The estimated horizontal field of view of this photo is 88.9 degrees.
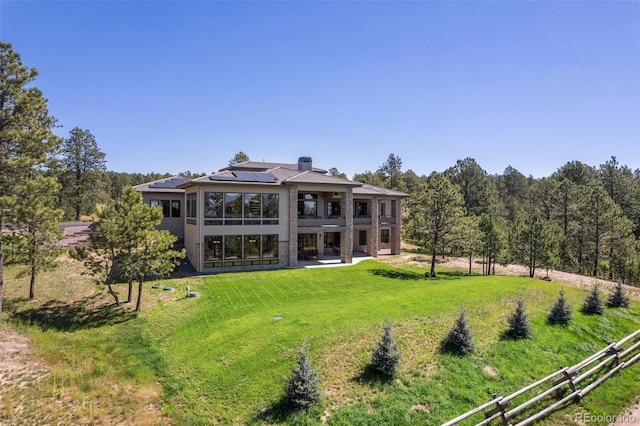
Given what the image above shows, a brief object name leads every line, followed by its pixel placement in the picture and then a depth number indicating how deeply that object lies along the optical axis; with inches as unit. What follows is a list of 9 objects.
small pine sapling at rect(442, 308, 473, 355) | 455.8
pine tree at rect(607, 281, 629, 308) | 698.8
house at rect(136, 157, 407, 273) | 930.1
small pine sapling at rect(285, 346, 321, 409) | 348.2
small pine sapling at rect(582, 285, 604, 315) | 645.3
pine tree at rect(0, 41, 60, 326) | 555.2
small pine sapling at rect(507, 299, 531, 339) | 516.7
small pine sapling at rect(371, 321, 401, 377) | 398.6
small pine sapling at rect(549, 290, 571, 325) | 581.6
